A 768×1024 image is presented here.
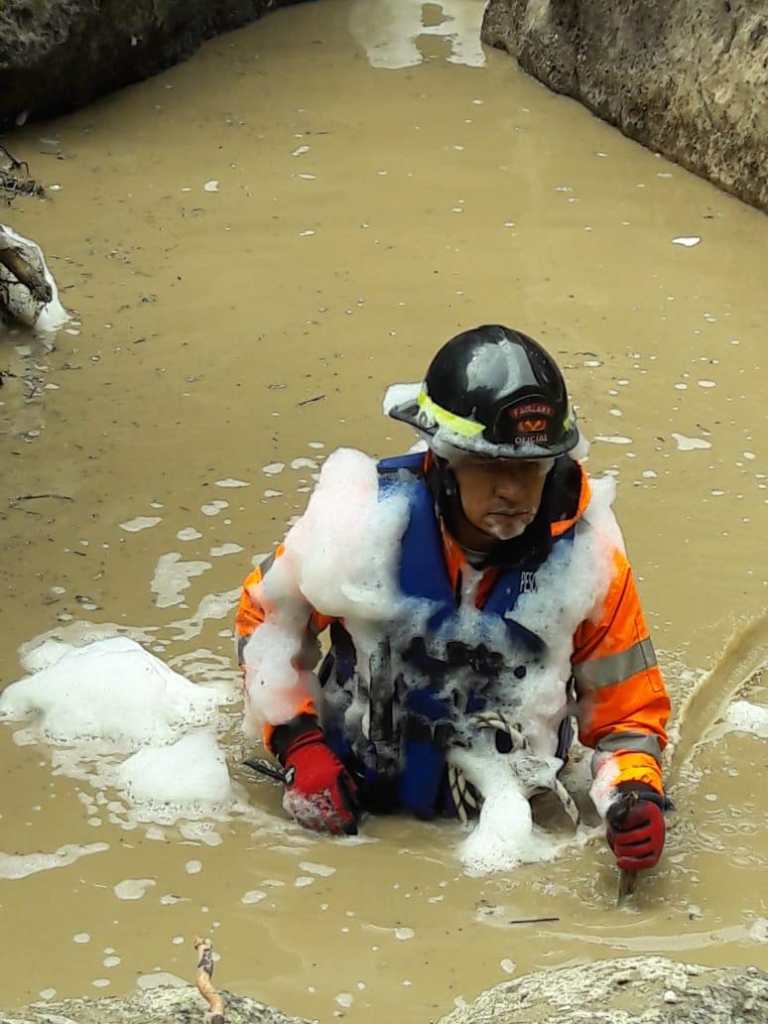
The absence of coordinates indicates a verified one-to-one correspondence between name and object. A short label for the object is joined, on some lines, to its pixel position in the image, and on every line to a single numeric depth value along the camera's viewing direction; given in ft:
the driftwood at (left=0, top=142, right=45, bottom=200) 34.06
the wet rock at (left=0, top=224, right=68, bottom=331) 36.02
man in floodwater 19.73
